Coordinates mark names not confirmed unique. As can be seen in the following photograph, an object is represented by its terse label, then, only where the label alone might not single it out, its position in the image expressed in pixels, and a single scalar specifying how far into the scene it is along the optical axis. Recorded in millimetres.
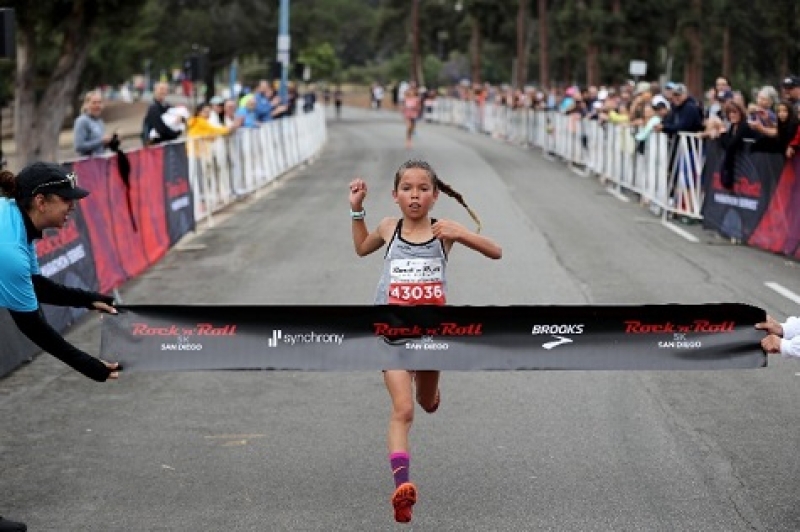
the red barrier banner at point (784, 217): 16328
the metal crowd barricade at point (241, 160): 20484
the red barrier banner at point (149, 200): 15211
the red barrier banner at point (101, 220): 12883
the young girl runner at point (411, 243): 6254
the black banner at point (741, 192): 17234
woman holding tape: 5691
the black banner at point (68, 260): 11180
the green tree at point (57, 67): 30828
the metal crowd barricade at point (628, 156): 20531
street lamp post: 39284
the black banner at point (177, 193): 17312
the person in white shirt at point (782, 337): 6047
